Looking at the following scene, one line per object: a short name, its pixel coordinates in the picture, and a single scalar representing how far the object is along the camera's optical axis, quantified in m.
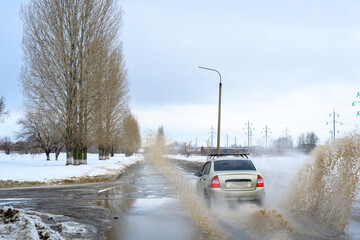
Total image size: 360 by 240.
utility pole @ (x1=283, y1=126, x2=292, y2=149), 102.18
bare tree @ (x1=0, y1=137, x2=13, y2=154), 98.38
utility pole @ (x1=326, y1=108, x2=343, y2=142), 64.07
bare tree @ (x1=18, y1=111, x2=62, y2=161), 52.41
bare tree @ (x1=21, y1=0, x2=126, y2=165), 29.66
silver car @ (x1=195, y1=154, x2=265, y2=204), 9.11
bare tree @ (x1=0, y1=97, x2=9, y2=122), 42.94
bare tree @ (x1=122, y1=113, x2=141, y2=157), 65.64
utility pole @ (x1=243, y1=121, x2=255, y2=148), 90.88
